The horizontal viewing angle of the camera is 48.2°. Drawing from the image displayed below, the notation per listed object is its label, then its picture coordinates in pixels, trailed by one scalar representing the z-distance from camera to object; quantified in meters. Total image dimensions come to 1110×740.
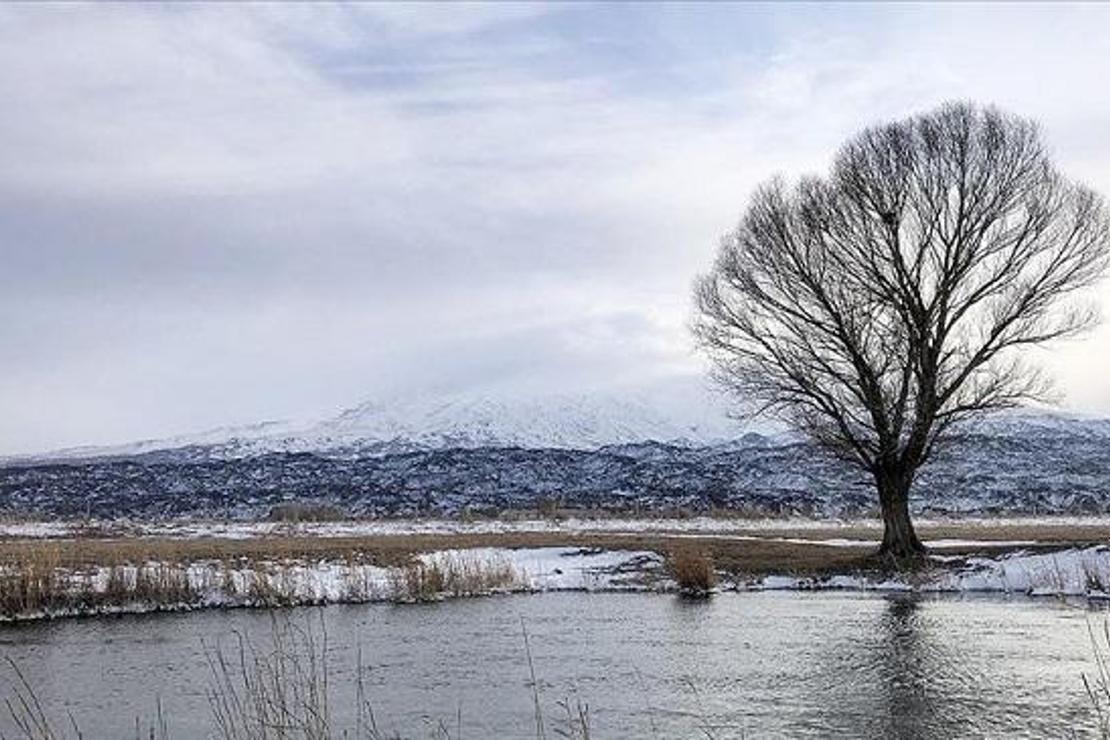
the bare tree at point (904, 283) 33.62
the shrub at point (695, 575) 30.81
